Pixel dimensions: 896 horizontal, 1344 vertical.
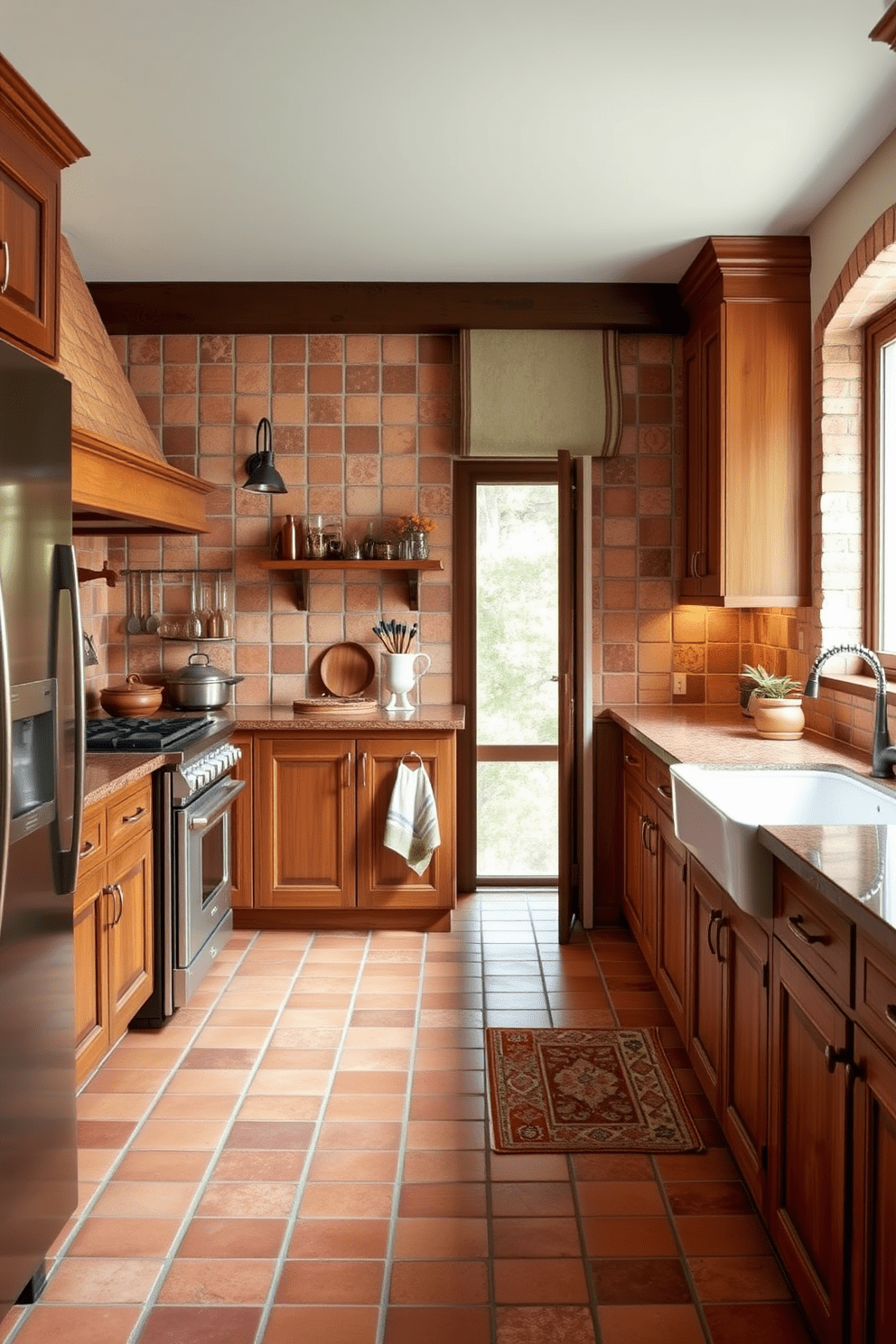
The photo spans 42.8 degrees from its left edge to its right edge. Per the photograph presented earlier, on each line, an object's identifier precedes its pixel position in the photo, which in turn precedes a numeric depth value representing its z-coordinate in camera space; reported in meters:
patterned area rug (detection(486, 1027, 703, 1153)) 2.85
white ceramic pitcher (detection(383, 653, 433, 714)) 4.88
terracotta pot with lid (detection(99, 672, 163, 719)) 4.31
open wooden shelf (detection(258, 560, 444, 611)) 4.83
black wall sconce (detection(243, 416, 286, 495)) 4.68
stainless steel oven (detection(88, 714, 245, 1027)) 3.60
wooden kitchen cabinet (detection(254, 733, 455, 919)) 4.60
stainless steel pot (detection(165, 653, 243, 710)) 4.54
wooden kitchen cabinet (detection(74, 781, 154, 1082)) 2.93
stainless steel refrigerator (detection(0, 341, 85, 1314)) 1.99
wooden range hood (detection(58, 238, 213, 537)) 3.35
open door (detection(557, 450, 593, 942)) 4.51
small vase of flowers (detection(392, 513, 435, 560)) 4.87
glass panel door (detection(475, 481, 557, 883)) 5.19
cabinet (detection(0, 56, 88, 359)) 2.22
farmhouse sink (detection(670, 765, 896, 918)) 2.30
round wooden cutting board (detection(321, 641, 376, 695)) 5.07
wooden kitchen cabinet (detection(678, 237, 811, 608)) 4.19
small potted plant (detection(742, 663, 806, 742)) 3.87
